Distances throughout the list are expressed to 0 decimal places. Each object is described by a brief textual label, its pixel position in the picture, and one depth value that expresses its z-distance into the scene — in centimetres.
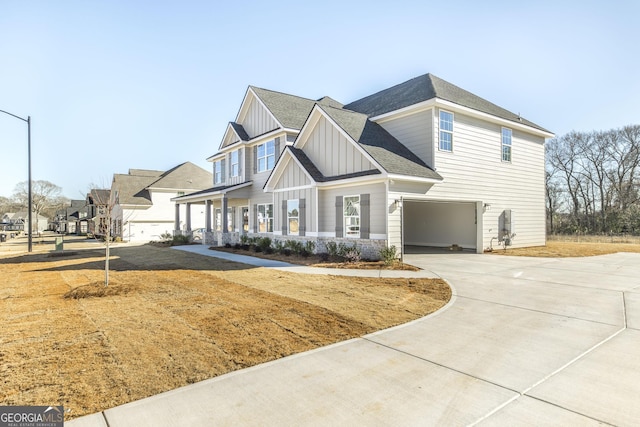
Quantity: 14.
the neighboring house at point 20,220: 7300
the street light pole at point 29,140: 1961
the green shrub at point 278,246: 1674
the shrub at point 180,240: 2338
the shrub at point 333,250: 1406
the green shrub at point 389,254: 1192
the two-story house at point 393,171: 1362
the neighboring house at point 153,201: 3219
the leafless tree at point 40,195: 7394
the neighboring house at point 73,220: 5356
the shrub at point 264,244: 1734
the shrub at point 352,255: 1284
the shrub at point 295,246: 1541
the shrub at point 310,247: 1507
